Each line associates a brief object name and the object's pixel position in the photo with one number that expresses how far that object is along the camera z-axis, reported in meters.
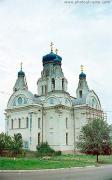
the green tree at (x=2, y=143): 25.41
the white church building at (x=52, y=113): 33.75
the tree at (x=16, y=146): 26.17
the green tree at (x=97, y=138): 24.97
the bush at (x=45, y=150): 30.10
